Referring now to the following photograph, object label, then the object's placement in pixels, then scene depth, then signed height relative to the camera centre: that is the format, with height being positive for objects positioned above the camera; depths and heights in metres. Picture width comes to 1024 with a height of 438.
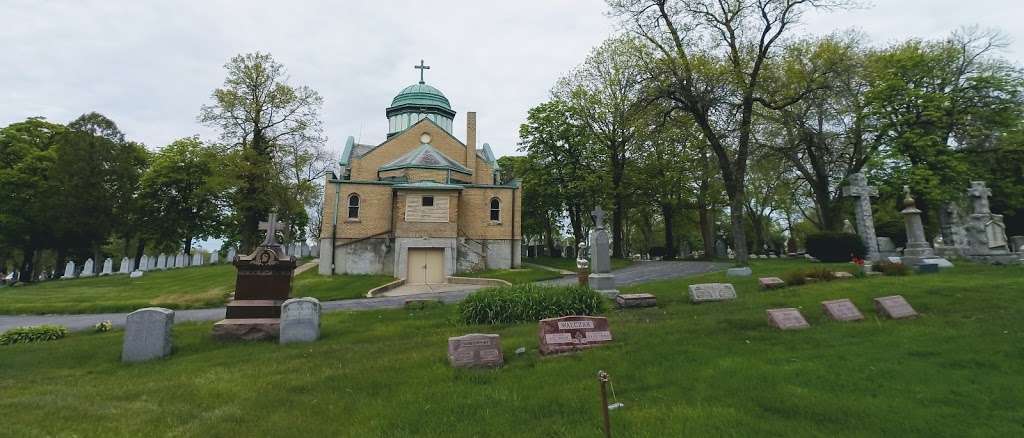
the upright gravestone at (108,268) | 35.08 +0.13
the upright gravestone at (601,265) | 13.61 +0.02
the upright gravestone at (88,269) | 35.13 +0.03
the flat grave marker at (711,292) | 11.38 -0.69
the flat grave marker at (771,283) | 12.81 -0.52
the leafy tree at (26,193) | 32.09 +5.49
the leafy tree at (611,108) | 30.78 +10.98
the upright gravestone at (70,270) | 34.03 +0.00
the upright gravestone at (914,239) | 16.56 +0.91
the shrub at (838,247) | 20.84 +0.77
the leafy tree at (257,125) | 31.00 +9.98
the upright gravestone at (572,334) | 6.98 -1.06
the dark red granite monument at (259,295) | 10.00 -0.61
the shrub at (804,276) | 13.22 -0.35
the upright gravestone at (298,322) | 9.49 -1.10
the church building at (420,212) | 25.77 +3.21
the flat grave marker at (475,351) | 6.49 -1.20
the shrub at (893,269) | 14.02 -0.18
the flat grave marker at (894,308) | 8.43 -0.83
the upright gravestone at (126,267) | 35.28 +0.20
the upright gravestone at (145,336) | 8.48 -1.23
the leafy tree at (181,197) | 39.41 +6.25
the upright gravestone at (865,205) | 20.44 +2.60
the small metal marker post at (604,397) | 3.16 -0.92
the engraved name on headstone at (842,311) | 8.40 -0.87
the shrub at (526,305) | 10.47 -0.90
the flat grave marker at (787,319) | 7.83 -0.95
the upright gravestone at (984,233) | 18.44 +1.17
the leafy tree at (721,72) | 18.84 +7.98
